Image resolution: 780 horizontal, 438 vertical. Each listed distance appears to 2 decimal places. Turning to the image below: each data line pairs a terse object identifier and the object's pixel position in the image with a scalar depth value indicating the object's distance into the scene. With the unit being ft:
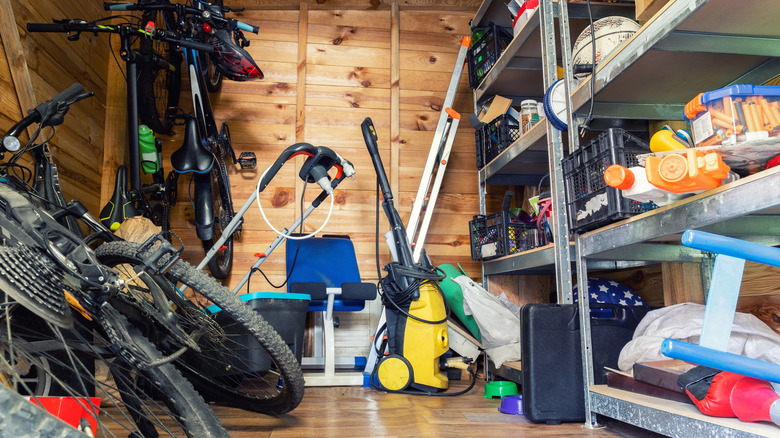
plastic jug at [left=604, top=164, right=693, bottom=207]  4.01
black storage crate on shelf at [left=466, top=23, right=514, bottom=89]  8.70
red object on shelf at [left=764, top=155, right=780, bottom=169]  3.50
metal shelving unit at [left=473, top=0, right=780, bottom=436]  3.65
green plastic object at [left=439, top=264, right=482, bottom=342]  7.99
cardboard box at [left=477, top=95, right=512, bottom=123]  8.80
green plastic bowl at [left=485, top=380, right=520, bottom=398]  6.40
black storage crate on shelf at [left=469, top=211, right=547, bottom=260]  7.65
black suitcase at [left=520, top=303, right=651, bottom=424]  5.03
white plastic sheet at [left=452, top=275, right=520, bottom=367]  7.30
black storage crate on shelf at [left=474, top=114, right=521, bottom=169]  8.41
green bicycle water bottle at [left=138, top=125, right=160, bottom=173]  8.27
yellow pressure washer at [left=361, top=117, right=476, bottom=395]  6.77
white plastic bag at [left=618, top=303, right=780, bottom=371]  3.96
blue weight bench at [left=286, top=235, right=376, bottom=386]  8.07
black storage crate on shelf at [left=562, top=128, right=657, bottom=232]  4.58
